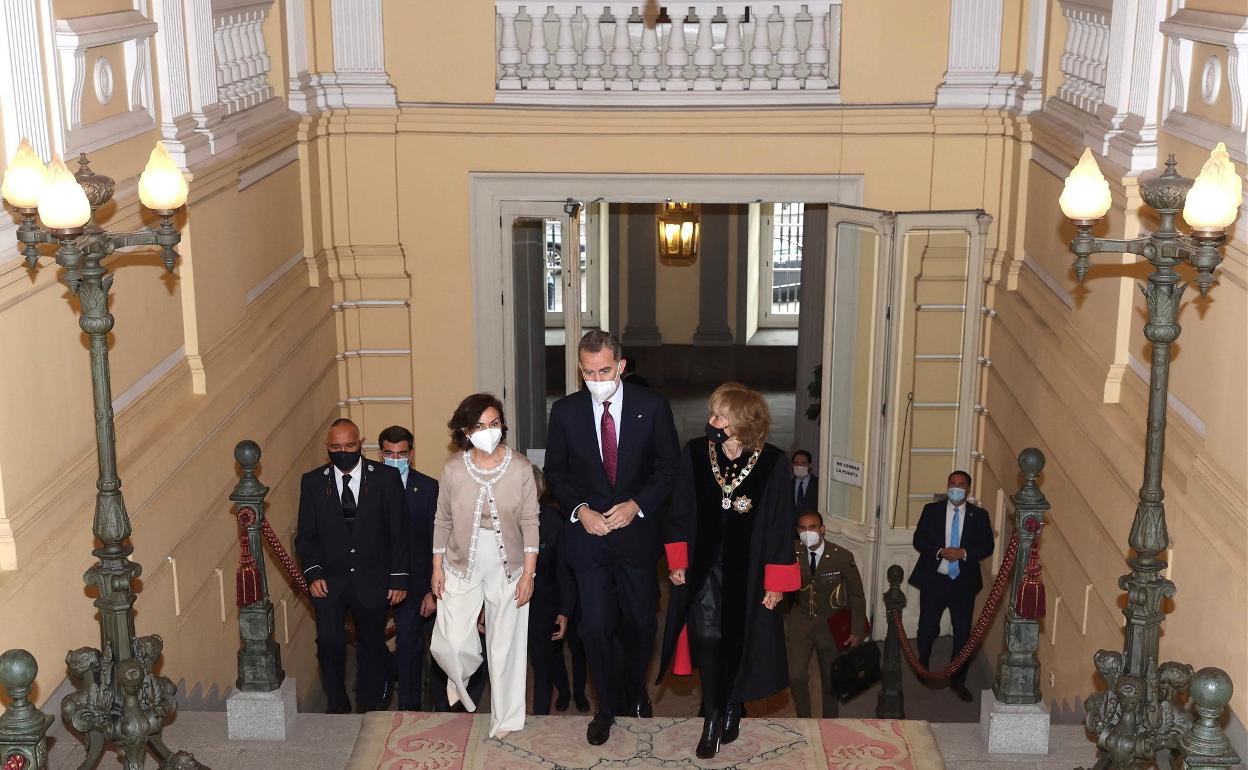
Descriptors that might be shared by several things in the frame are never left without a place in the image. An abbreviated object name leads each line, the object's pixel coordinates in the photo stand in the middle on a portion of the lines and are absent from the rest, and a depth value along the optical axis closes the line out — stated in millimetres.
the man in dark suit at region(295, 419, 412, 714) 7816
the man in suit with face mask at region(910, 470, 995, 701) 9797
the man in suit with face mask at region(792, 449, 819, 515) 11586
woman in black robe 6246
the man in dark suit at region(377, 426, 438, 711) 7930
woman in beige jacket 6309
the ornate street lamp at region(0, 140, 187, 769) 5270
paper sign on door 11273
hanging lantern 17328
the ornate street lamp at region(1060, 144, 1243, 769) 5277
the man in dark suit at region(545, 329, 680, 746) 6539
